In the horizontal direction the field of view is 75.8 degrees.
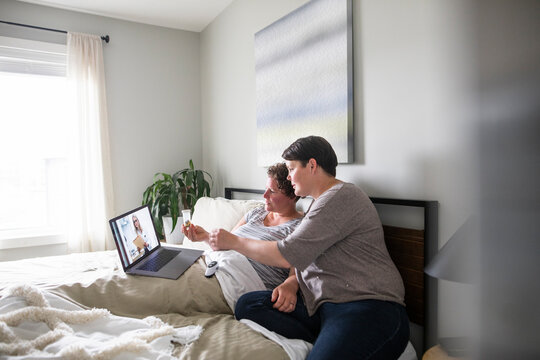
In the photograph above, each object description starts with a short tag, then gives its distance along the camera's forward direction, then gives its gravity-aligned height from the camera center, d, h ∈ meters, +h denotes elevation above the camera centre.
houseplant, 2.85 -0.23
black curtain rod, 2.64 +1.11
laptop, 1.54 -0.44
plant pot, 2.86 -0.54
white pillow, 2.08 -0.30
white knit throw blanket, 0.88 -0.46
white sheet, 1.45 -0.48
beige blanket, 1.08 -0.53
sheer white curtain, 2.83 +0.13
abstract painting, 1.64 +0.47
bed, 0.96 -0.50
